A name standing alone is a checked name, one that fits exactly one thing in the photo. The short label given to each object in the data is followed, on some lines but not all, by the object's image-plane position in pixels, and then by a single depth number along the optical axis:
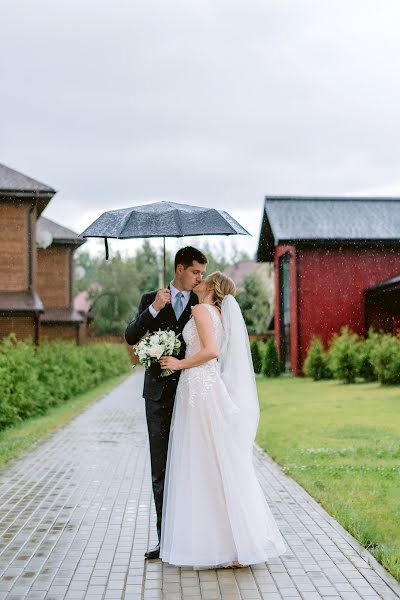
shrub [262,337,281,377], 34.38
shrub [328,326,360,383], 26.14
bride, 5.93
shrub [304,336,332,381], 29.73
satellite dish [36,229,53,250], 29.69
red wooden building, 32.75
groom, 6.28
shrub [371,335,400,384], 23.14
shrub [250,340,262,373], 37.38
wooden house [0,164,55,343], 26.12
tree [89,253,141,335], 70.44
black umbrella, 6.17
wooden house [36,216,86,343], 36.22
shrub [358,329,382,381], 25.58
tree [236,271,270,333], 54.59
